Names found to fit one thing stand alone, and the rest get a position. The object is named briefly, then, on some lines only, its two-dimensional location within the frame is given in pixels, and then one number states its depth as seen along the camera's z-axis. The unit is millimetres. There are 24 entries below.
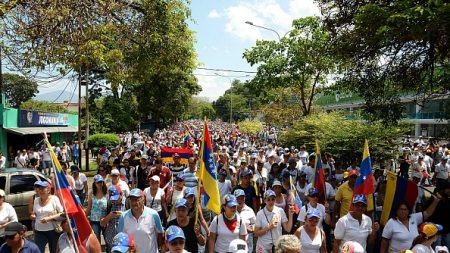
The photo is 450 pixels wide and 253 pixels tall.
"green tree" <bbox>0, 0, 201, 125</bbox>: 9133
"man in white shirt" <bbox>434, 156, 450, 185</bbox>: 14422
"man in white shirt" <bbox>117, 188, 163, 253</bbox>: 5055
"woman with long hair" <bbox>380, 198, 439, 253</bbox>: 5215
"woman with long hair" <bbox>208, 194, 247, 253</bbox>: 5230
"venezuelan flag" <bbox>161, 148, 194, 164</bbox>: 12383
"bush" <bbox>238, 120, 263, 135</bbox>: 42031
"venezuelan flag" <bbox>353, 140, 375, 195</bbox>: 6340
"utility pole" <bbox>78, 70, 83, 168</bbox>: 21847
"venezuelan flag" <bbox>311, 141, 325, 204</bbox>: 7551
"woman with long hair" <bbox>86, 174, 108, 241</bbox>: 6717
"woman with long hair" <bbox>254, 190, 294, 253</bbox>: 5570
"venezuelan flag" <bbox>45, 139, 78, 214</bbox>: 4965
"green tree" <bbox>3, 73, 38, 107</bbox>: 82431
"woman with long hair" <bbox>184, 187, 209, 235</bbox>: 5714
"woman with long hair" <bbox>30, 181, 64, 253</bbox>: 6117
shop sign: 21677
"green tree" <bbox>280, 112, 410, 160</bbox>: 14844
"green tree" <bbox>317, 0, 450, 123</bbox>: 7113
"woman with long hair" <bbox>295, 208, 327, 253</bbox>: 4879
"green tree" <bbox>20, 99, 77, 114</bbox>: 58200
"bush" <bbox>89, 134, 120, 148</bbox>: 30703
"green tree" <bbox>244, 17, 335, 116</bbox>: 19938
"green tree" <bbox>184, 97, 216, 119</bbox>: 139875
